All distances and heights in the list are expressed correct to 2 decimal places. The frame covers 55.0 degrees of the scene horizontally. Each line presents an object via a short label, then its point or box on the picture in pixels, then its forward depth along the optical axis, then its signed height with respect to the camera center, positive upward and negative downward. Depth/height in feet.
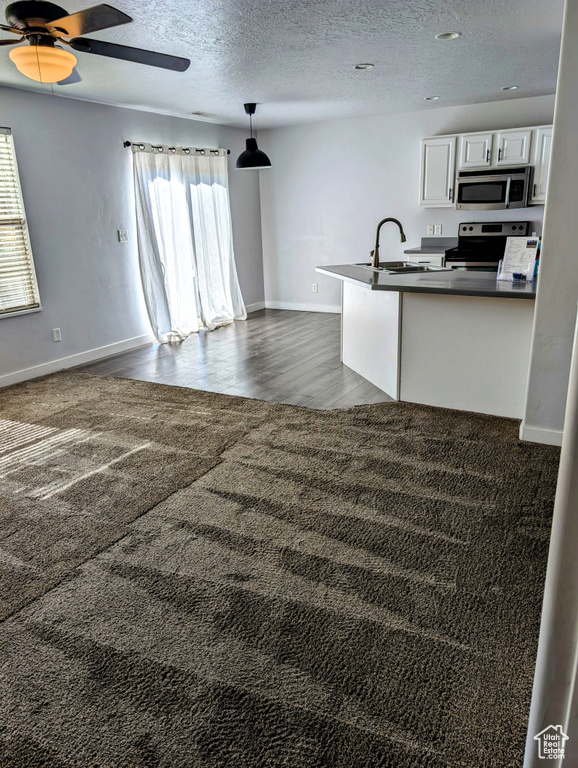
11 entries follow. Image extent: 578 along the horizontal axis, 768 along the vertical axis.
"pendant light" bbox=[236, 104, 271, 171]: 19.43 +2.07
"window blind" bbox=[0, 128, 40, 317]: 15.14 -0.41
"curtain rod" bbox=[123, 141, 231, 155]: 18.78 +2.62
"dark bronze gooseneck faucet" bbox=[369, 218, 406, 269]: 15.37 -1.10
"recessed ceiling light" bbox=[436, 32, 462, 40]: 11.37 +3.60
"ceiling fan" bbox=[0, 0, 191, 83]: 7.30 +2.65
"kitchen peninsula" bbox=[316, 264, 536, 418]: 11.60 -2.60
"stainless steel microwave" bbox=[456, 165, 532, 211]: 18.49 +0.87
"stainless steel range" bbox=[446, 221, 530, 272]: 19.51 -1.00
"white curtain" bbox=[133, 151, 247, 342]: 19.54 -0.68
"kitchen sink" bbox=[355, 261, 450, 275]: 14.64 -1.35
